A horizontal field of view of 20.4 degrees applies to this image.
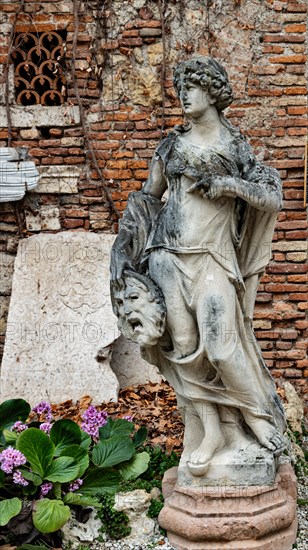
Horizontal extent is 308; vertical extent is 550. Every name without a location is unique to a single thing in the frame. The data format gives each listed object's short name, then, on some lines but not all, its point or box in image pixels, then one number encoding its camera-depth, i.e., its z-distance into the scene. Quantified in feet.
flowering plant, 14.99
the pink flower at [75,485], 15.80
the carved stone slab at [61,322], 21.80
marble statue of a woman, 14.51
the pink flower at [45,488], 15.40
